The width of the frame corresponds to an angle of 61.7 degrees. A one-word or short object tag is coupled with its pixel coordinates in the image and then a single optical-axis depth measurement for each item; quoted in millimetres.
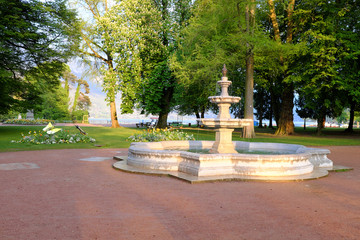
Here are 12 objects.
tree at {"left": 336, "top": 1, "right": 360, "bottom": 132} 26609
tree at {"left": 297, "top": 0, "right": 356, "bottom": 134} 26938
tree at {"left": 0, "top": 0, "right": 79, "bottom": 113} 24344
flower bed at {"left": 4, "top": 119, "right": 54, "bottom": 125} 46188
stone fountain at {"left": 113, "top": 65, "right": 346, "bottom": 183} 9281
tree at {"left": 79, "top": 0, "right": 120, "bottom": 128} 34125
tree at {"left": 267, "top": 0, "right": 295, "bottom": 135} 30359
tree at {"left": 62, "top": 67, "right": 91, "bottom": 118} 64600
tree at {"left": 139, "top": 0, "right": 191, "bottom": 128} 33500
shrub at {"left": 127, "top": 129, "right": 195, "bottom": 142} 18050
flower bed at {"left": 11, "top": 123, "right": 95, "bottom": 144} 19094
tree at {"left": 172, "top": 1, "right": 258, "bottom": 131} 25062
